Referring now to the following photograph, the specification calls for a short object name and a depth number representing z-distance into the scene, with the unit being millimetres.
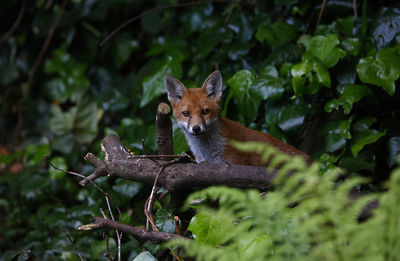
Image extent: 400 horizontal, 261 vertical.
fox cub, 6945
